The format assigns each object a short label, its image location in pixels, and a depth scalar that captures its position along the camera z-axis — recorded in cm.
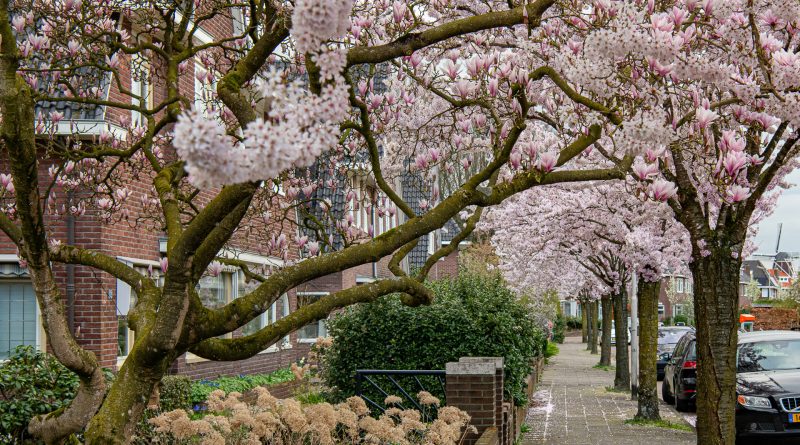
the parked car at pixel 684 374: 1959
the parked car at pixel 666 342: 2872
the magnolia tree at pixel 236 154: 332
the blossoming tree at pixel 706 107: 632
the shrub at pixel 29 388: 912
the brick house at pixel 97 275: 1274
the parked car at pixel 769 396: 1291
